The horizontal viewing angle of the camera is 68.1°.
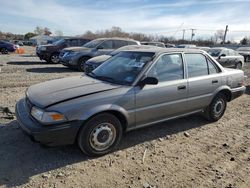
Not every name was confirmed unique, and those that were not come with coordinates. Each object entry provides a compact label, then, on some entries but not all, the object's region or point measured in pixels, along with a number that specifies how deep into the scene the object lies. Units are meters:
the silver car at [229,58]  11.30
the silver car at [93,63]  7.14
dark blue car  17.79
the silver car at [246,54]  18.32
